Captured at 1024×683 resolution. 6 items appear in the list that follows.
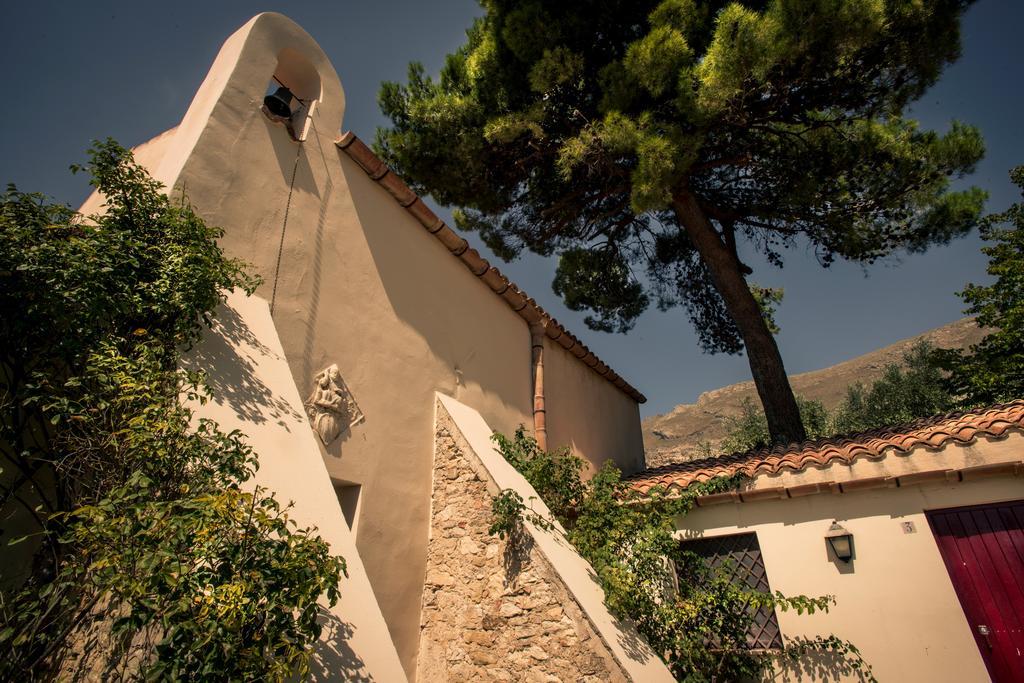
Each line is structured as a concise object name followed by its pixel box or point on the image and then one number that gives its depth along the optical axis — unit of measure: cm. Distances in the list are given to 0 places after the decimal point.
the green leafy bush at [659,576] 478
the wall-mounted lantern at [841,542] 534
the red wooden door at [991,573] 478
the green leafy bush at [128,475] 204
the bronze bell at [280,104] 502
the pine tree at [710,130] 740
